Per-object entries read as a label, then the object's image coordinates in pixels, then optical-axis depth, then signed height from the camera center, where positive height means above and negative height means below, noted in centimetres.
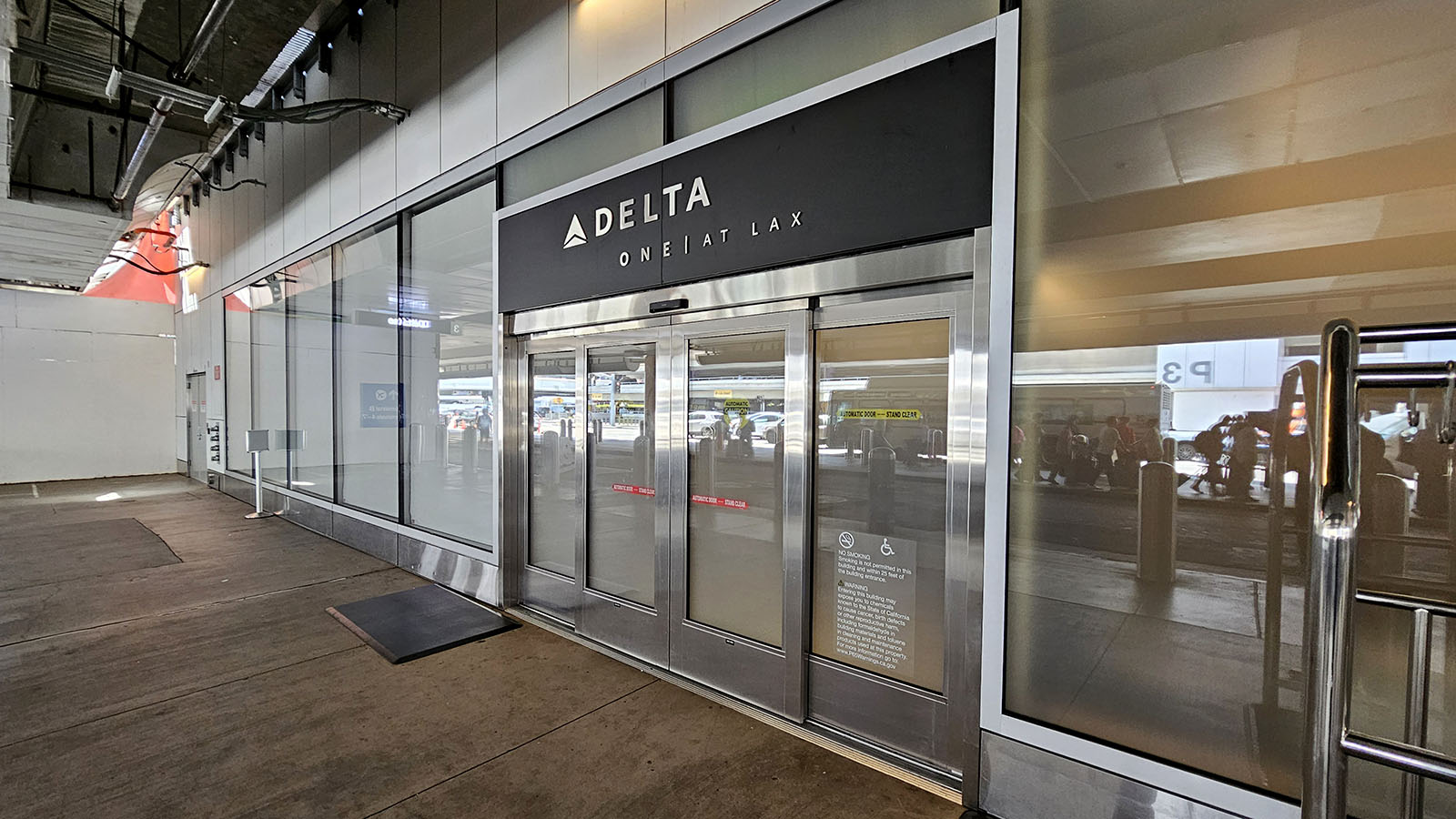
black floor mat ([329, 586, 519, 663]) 469 -191
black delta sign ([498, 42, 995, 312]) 288 +116
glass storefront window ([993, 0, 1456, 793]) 205 +26
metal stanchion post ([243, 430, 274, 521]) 996 -106
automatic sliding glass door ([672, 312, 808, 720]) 356 -70
